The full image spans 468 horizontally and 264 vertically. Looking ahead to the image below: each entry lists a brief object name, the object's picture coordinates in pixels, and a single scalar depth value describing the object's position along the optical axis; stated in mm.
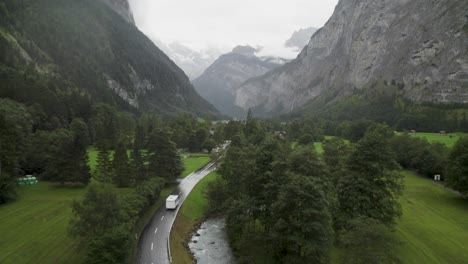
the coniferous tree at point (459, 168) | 50000
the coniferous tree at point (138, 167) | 53812
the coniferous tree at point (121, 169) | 52750
